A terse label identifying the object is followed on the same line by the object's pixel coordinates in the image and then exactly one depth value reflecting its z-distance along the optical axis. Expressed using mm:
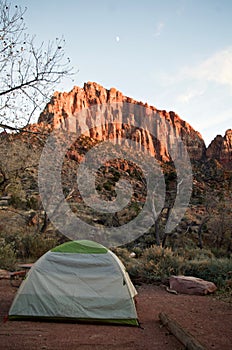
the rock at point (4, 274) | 10227
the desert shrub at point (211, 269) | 10703
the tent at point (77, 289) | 6211
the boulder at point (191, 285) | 9438
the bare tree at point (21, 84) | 7875
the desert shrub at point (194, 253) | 13935
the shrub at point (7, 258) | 11626
